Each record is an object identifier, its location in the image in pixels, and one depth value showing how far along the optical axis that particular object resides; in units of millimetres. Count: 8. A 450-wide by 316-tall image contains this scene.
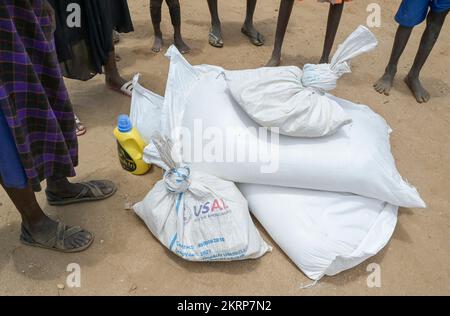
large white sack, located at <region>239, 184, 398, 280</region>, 1581
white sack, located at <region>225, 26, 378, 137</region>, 1576
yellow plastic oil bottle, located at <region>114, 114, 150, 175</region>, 1926
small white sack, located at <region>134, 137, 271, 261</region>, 1546
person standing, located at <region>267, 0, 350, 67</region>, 2715
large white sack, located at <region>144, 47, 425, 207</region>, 1604
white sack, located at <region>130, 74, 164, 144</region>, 2047
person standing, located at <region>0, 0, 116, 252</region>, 1188
